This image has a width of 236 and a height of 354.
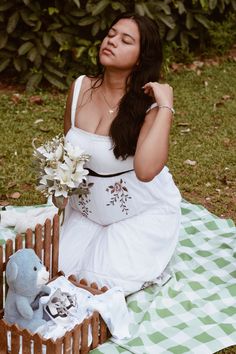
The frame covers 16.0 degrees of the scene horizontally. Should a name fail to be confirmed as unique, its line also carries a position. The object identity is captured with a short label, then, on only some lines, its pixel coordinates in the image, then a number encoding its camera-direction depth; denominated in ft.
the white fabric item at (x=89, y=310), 13.79
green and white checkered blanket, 14.64
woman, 15.42
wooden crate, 12.90
